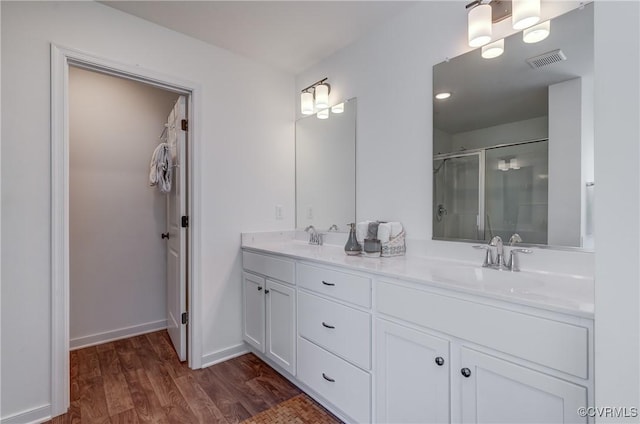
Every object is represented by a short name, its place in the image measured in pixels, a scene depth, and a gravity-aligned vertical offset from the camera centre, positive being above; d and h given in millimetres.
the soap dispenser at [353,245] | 1940 -217
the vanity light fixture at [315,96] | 2479 +925
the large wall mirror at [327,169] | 2318 +330
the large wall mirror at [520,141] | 1320 +336
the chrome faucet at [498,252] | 1465 -196
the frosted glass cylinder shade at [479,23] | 1524 +924
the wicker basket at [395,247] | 1847 -217
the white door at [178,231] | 2279 -162
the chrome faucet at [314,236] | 2482 -207
